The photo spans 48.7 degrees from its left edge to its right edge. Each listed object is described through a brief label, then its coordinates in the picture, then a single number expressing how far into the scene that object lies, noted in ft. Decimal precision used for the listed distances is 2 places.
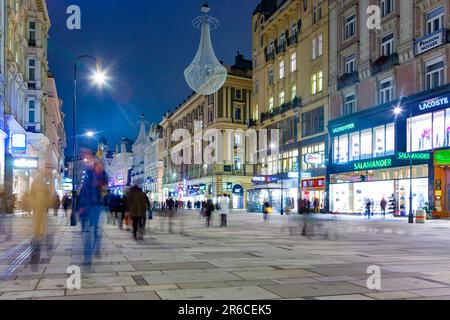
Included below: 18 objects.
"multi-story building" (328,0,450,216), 109.81
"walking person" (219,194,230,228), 83.41
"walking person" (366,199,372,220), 120.66
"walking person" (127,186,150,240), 50.47
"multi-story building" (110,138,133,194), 509.76
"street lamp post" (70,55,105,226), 93.50
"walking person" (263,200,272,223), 101.46
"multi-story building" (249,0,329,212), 161.48
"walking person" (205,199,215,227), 84.53
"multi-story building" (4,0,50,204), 121.90
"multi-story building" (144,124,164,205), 409.28
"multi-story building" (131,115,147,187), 455.63
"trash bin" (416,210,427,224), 97.25
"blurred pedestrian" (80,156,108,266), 33.63
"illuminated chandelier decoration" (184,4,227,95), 90.38
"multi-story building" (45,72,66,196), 223.32
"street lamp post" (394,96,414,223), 117.39
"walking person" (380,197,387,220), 119.75
